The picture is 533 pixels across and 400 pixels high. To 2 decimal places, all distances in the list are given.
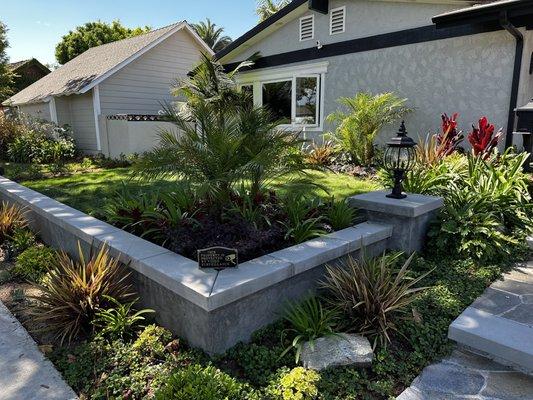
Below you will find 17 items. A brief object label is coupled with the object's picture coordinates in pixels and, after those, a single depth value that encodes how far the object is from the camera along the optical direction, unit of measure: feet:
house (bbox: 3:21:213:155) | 41.78
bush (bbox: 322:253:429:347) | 8.83
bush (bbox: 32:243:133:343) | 9.20
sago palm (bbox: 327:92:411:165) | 25.35
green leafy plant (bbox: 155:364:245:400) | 6.50
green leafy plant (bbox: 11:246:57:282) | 12.44
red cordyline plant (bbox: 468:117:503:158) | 19.45
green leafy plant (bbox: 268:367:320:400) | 6.91
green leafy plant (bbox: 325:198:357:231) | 12.71
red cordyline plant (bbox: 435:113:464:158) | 21.62
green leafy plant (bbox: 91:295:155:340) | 8.93
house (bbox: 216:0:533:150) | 21.91
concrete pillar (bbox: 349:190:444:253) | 12.34
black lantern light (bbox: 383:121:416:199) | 12.82
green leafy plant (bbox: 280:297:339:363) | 8.39
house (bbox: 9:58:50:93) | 82.64
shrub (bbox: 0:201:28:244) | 15.47
